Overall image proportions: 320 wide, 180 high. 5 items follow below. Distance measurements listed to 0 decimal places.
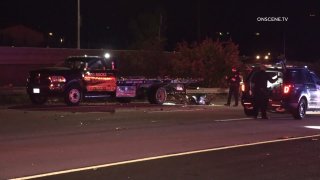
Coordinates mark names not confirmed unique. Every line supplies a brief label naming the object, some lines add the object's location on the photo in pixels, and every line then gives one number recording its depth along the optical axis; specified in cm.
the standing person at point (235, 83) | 2578
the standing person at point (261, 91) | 1962
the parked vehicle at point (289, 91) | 1997
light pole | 5052
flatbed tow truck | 2336
